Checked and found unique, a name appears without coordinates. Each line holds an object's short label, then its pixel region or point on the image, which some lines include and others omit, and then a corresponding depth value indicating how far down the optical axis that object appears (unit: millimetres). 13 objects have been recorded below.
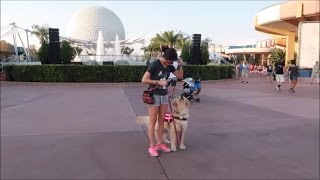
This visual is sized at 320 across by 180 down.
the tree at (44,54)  14552
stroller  6858
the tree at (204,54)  16728
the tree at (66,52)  15390
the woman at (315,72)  14081
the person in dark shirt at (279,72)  10094
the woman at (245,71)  17593
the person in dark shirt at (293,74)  9792
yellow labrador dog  3262
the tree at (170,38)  35086
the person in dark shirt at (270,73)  15529
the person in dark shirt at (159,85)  3100
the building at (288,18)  19347
